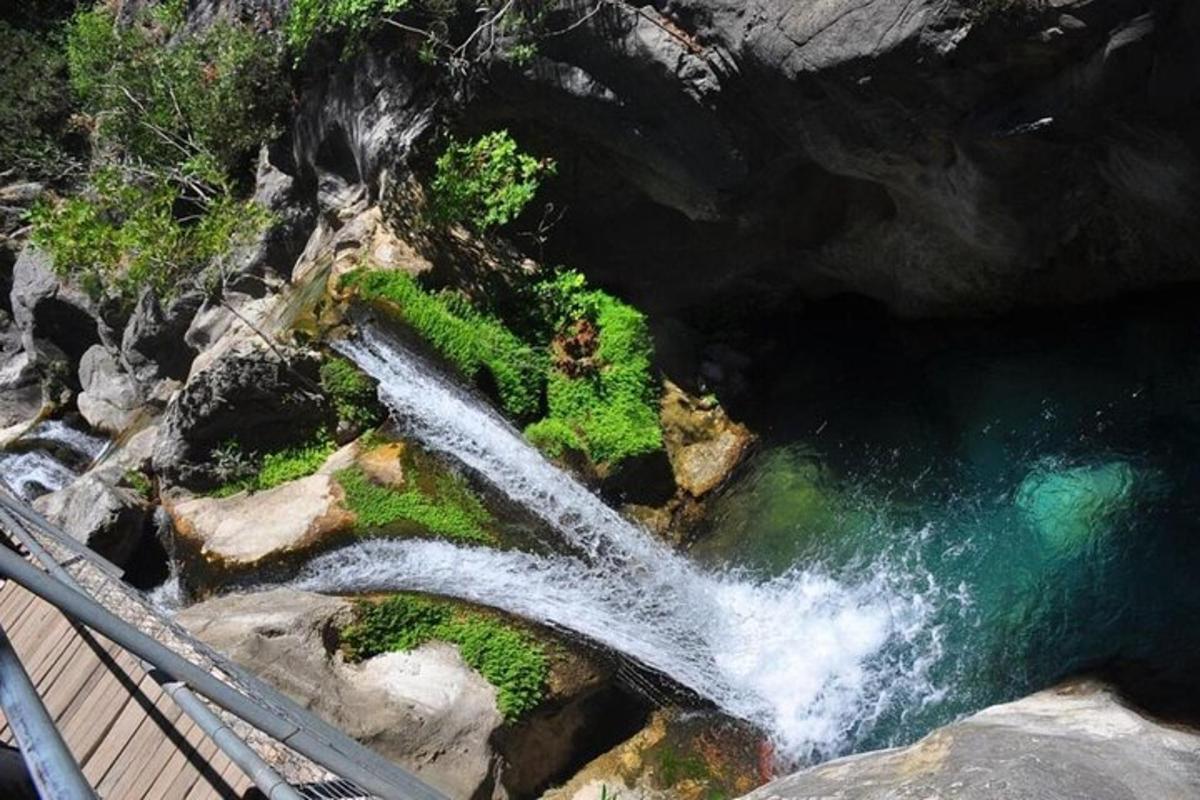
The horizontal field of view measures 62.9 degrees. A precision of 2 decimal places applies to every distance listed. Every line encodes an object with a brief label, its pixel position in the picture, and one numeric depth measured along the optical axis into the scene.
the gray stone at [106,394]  16.73
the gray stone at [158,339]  14.82
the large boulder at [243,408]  10.72
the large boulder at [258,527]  9.31
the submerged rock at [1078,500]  8.47
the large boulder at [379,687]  7.70
